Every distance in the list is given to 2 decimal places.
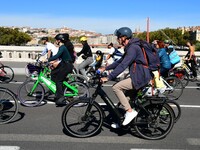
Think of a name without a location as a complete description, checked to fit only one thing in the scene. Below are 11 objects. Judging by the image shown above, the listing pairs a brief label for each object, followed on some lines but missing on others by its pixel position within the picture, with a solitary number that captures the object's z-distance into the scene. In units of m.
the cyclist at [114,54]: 12.12
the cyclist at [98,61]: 12.26
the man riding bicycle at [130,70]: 5.00
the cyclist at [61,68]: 7.60
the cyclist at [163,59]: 8.63
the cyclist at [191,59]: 12.80
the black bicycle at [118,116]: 5.27
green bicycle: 7.75
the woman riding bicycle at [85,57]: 10.95
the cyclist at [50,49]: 9.63
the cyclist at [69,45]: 7.90
